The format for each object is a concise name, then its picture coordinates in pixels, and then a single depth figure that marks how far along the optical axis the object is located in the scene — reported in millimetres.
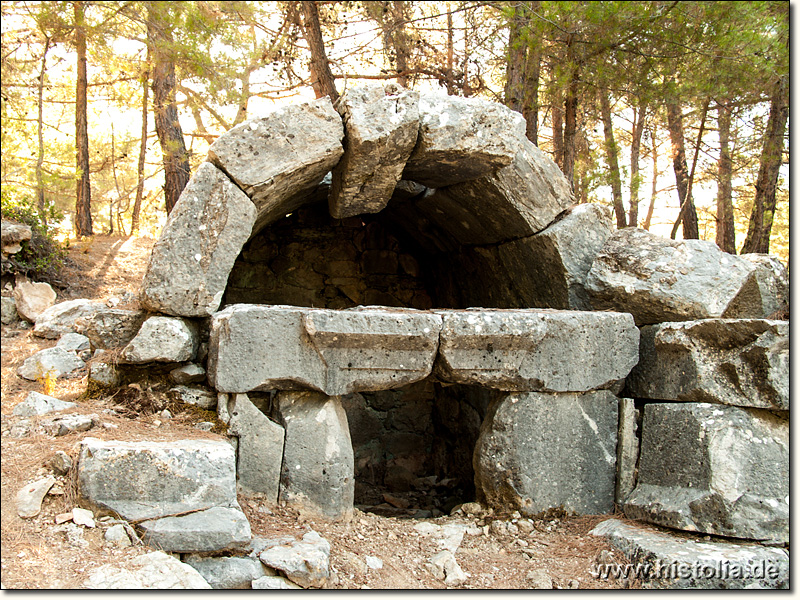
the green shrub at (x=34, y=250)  4832
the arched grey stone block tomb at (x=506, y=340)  3229
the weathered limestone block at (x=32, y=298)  4523
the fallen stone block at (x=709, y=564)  2848
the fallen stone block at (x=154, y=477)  2605
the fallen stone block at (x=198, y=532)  2498
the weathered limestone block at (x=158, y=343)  3312
